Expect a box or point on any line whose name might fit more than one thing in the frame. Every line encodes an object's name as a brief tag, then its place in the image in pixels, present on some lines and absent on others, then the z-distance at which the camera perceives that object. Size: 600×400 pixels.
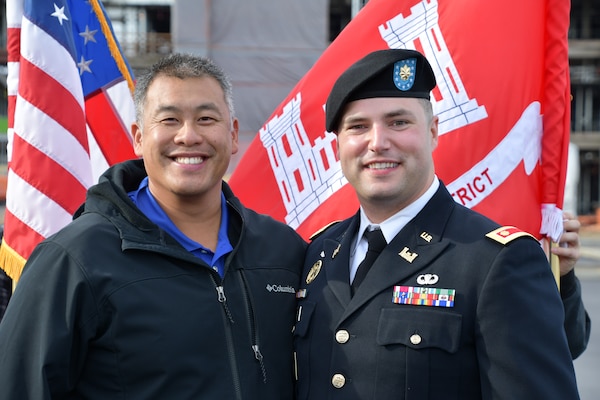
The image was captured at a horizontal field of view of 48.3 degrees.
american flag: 3.01
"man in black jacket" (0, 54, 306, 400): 1.75
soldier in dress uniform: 1.69
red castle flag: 2.47
